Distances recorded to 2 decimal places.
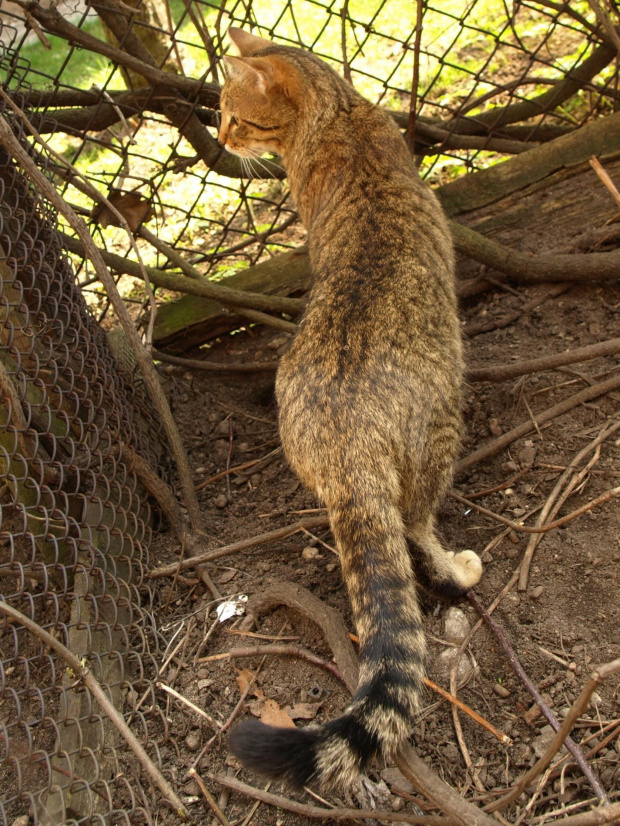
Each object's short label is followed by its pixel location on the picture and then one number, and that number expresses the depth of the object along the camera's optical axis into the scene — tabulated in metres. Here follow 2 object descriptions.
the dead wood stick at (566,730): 1.20
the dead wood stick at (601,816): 1.39
